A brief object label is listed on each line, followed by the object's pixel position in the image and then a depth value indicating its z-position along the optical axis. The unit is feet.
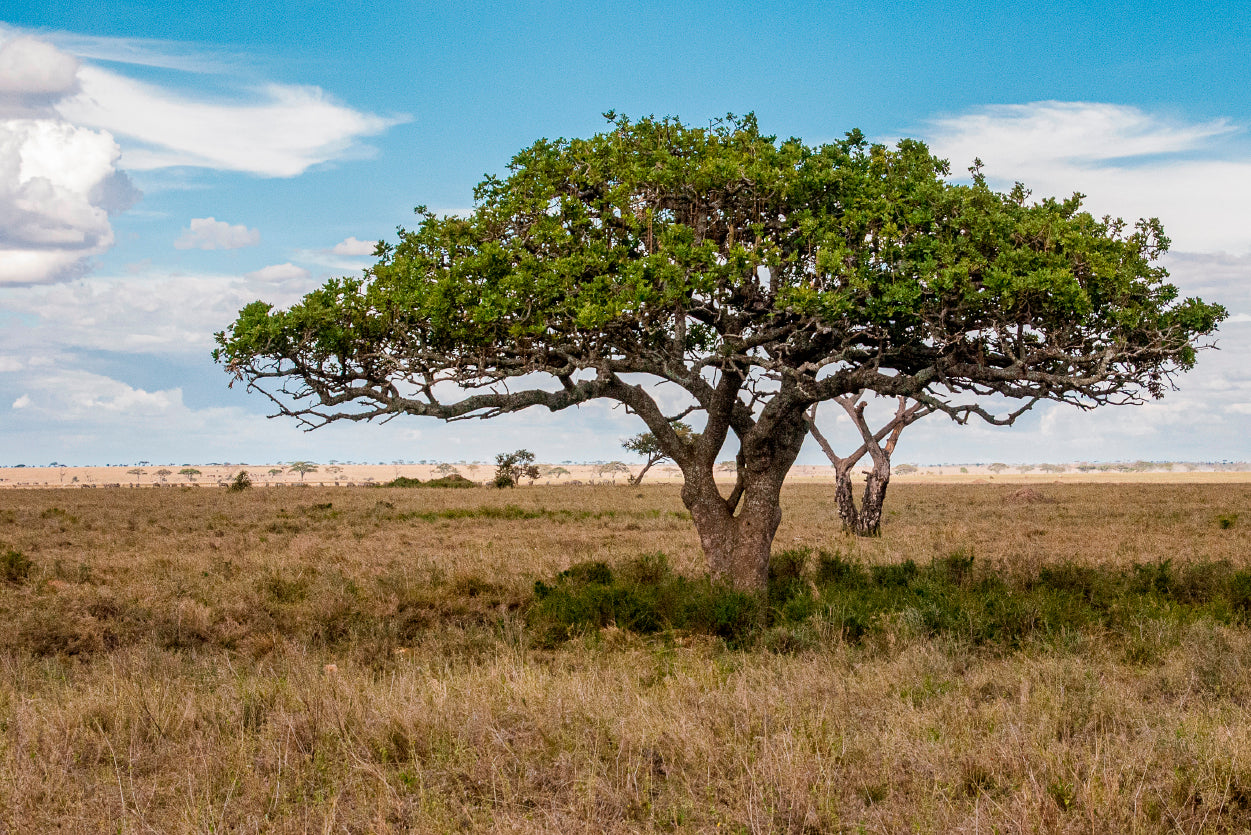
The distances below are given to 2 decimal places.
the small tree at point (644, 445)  300.61
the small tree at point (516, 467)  295.69
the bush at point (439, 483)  261.98
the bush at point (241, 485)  225.48
